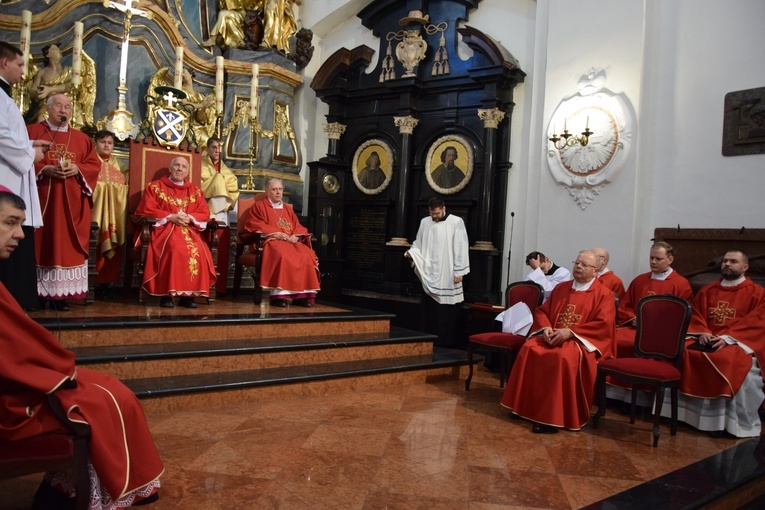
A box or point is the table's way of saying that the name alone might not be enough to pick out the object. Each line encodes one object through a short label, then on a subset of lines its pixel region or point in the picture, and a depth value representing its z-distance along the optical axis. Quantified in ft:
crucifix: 22.94
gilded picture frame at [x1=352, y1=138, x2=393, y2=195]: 31.48
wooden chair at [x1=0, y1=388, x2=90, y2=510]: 6.95
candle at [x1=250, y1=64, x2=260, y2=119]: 24.02
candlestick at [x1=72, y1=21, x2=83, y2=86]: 20.61
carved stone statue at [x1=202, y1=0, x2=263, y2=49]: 30.22
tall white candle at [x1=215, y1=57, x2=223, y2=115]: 25.17
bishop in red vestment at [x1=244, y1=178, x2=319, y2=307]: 21.11
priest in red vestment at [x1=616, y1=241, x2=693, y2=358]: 18.74
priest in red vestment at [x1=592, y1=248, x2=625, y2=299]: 20.74
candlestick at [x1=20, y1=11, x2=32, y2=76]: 20.70
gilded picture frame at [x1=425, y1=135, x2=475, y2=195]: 28.78
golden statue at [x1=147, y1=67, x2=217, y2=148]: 27.53
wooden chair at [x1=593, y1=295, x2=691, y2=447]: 13.99
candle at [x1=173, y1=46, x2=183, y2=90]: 24.22
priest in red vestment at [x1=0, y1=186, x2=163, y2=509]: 7.01
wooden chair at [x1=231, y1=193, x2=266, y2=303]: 21.31
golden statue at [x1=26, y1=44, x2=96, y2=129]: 23.29
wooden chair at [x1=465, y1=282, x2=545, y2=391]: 17.58
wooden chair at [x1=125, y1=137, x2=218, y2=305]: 20.47
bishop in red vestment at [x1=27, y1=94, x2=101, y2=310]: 16.44
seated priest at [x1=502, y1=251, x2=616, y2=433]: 14.57
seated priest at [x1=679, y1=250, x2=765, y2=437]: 15.11
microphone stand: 26.71
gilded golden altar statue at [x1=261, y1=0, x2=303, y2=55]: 30.68
